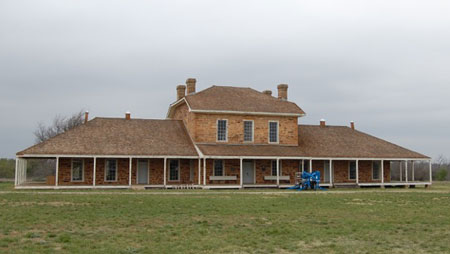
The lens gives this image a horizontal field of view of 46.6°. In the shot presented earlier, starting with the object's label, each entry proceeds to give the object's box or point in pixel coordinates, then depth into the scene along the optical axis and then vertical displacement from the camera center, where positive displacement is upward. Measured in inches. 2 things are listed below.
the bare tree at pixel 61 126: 2253.9 +164.3
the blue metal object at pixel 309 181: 1203.2 -31.8
